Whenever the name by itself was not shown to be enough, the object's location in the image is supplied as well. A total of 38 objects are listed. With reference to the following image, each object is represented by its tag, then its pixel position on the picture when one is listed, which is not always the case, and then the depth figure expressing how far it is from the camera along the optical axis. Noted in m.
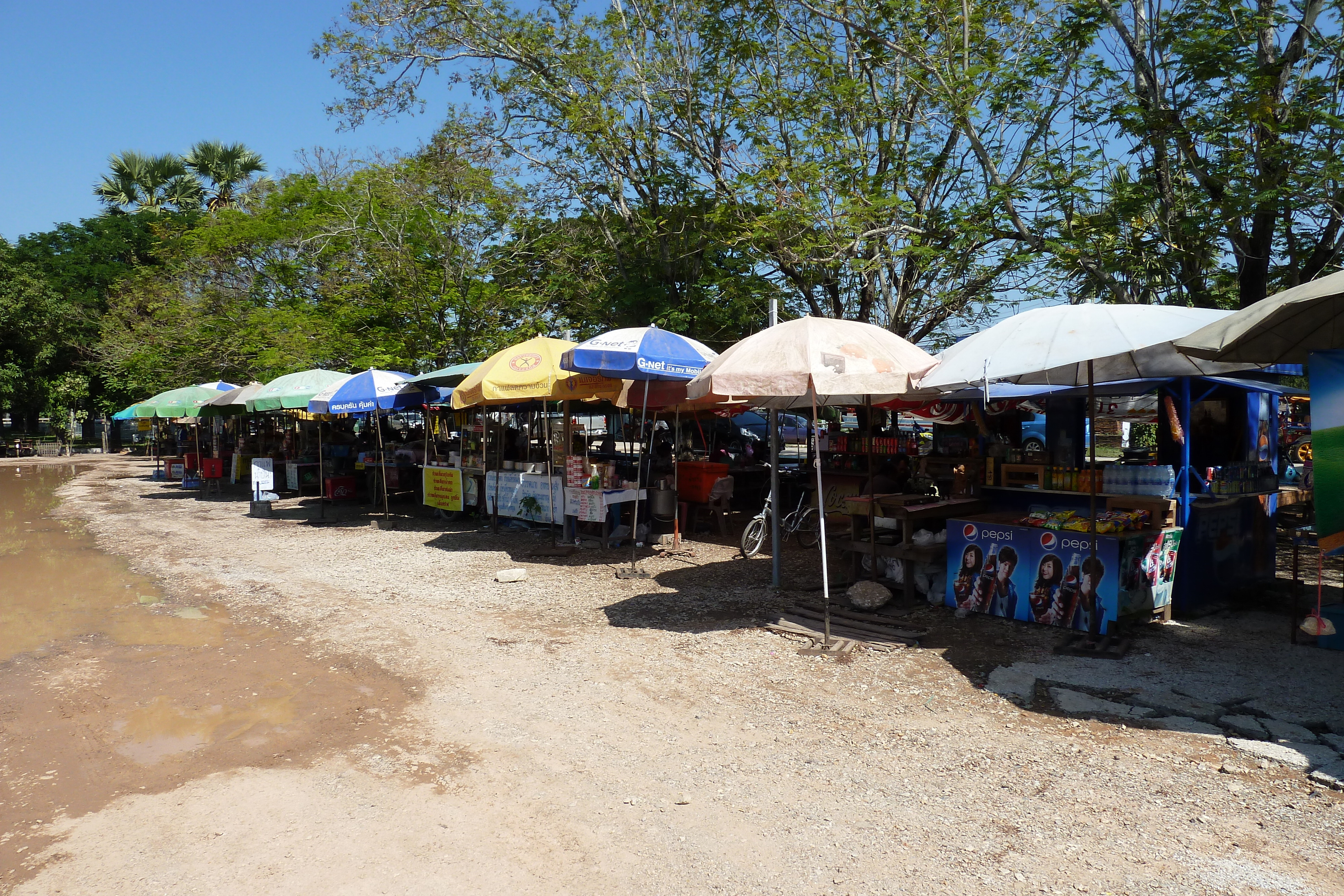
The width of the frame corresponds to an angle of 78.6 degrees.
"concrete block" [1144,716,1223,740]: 4.89
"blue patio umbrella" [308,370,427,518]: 14.17
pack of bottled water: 7.44
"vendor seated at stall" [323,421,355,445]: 18.97
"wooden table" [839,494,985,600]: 7.96
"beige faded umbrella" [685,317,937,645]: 6.59
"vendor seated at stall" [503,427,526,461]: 15.23
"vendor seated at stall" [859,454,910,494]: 11.66
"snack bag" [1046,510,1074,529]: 7.26
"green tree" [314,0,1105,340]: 12.11
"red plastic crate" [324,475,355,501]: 17.78
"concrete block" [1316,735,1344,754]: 4.56
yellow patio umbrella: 11.23
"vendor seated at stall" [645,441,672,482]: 13.49
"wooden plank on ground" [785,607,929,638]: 6.98
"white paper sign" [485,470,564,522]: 12.57
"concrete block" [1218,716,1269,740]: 4.80
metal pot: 12.16
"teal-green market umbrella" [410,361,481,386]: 14.24
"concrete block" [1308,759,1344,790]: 4.14
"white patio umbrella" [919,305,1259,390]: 5.88
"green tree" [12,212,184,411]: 41.09
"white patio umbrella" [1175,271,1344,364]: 4.72
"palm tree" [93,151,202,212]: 45.88
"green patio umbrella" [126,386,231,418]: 20.53
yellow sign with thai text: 14.70
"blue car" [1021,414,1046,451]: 12.34
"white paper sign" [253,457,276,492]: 17.08
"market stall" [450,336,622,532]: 11.34
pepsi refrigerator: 6.84
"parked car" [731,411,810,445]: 22.98
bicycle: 10.95
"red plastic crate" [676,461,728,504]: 13.15
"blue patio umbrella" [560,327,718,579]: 9.45
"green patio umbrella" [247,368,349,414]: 15.76
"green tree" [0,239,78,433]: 38.44
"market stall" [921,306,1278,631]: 6.17
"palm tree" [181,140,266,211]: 43.16
